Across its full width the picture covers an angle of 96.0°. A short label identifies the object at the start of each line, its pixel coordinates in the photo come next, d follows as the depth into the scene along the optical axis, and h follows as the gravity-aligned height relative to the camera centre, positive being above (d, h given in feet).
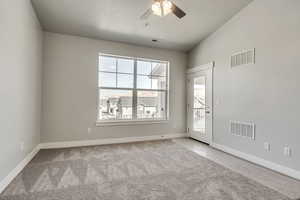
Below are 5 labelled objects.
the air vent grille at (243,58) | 8.81 +2.98
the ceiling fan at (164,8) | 5.99 +4.26
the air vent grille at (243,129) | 8.73 -1.89
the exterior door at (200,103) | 11.60 -0.21
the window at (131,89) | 12.00 +1.08
